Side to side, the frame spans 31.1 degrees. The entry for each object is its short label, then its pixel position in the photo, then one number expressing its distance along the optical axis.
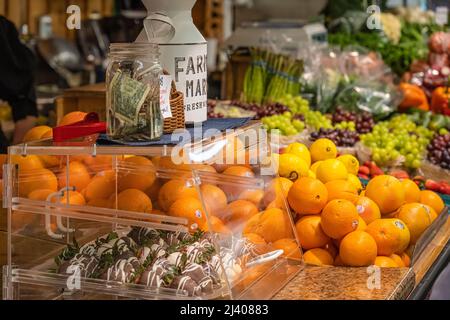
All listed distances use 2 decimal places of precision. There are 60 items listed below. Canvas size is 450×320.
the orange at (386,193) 2.83
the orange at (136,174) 2.28
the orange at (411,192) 3.00
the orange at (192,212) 2.11
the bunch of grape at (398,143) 4.06
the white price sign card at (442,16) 6.51
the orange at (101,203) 2.23
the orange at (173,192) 2.16
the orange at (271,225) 2.27
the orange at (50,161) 2.21
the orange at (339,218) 2.47
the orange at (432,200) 3.10
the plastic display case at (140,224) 2.03
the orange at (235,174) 2.19
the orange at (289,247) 2.38
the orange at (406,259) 2.69
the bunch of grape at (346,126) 4.50
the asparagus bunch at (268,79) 5.06
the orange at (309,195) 2.54
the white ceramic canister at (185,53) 2.35
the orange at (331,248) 2.59
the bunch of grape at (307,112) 4.52
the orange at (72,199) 2.23
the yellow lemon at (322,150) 3.15
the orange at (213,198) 2.07
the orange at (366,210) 2.67
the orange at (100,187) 2.26
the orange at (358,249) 2.45
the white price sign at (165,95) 2.17
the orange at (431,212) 2.92
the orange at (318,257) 2.51
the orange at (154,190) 2.26
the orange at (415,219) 2.80
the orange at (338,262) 2.52
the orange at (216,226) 2.07
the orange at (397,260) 2.62
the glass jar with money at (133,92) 2.03
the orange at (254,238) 2.23
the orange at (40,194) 2.17
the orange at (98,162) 2.29
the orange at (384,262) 2.55
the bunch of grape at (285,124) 4.24
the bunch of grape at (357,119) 4.54
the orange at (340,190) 2.63
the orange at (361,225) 2.56
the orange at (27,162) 2.15
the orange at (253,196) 2.26
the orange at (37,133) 2.49
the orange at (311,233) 2.55
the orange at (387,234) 2.58
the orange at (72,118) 2.51
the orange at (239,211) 2.17
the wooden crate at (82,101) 4.00
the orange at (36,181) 2.15
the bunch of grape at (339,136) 4.22
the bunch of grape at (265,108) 4.57
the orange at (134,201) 2.22
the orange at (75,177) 2.25
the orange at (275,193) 2.35
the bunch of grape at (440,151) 4.14
